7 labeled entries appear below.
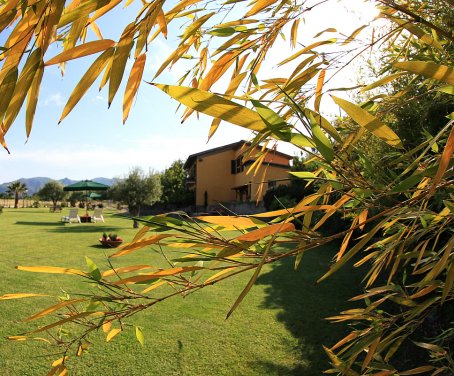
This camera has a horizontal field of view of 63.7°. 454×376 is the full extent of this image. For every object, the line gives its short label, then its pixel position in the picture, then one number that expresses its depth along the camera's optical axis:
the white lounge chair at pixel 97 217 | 24.22
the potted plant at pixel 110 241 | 12.56
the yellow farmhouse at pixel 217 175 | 32.59
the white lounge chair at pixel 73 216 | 22.89
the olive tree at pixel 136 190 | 24.20
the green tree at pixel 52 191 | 56.59
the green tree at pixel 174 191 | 34.84
